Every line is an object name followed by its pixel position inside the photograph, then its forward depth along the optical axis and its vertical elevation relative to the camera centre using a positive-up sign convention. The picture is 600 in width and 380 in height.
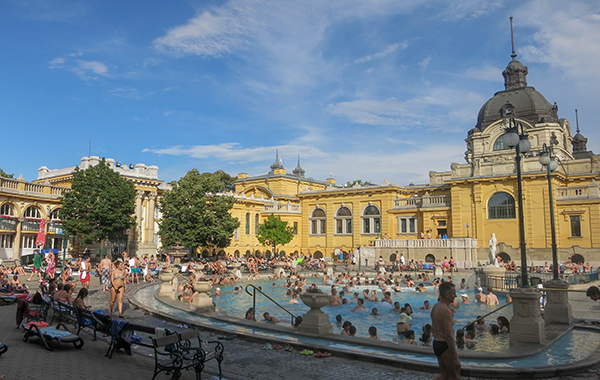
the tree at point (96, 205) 32.56 +2.63
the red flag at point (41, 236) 28.80 +0.18
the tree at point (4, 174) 47.24 +7.39
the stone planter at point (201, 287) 13.45 -1.51
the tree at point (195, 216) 36.22 +1.98
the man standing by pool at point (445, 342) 5.47 -1.33
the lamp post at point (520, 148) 9.96 +2.34
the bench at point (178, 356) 6.15 -1.75
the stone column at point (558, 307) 11.30 -1.81
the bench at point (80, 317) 8.73 -1.74
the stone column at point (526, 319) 9.00 -1.70
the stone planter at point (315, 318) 9.55 -1.79
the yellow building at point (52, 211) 31.39 +2.30
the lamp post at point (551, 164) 13.21 +2.62
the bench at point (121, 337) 7.77 -1.81
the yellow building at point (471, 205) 35.59 +3.46
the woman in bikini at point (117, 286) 11.88 -1.31
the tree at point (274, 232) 45.25 +0.74
